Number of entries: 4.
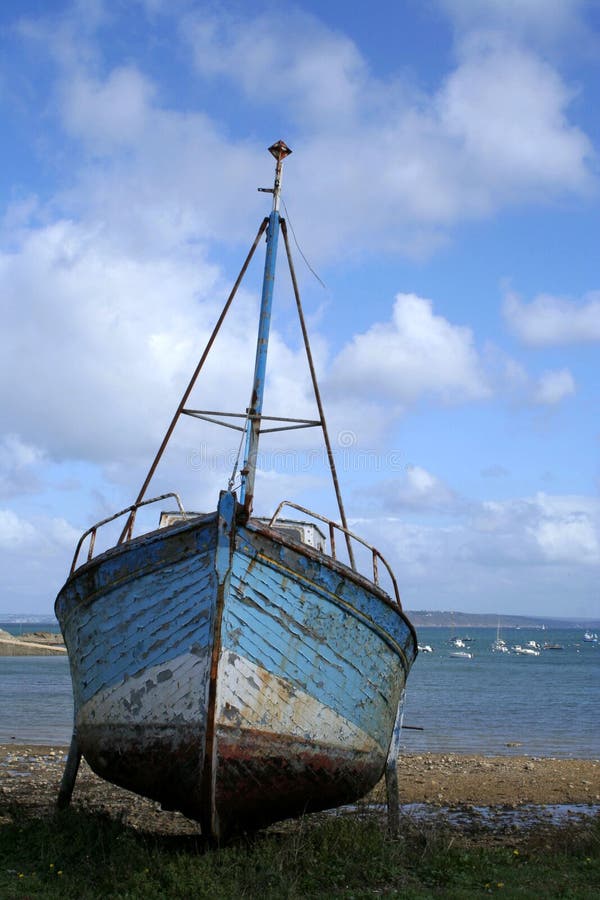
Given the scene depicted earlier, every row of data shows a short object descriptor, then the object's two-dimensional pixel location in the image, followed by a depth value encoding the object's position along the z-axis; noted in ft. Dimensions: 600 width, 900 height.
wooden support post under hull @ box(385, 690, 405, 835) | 30.27
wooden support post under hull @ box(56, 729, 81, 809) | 30.14
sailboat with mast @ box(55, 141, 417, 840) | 23.13
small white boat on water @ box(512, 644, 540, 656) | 301.84
